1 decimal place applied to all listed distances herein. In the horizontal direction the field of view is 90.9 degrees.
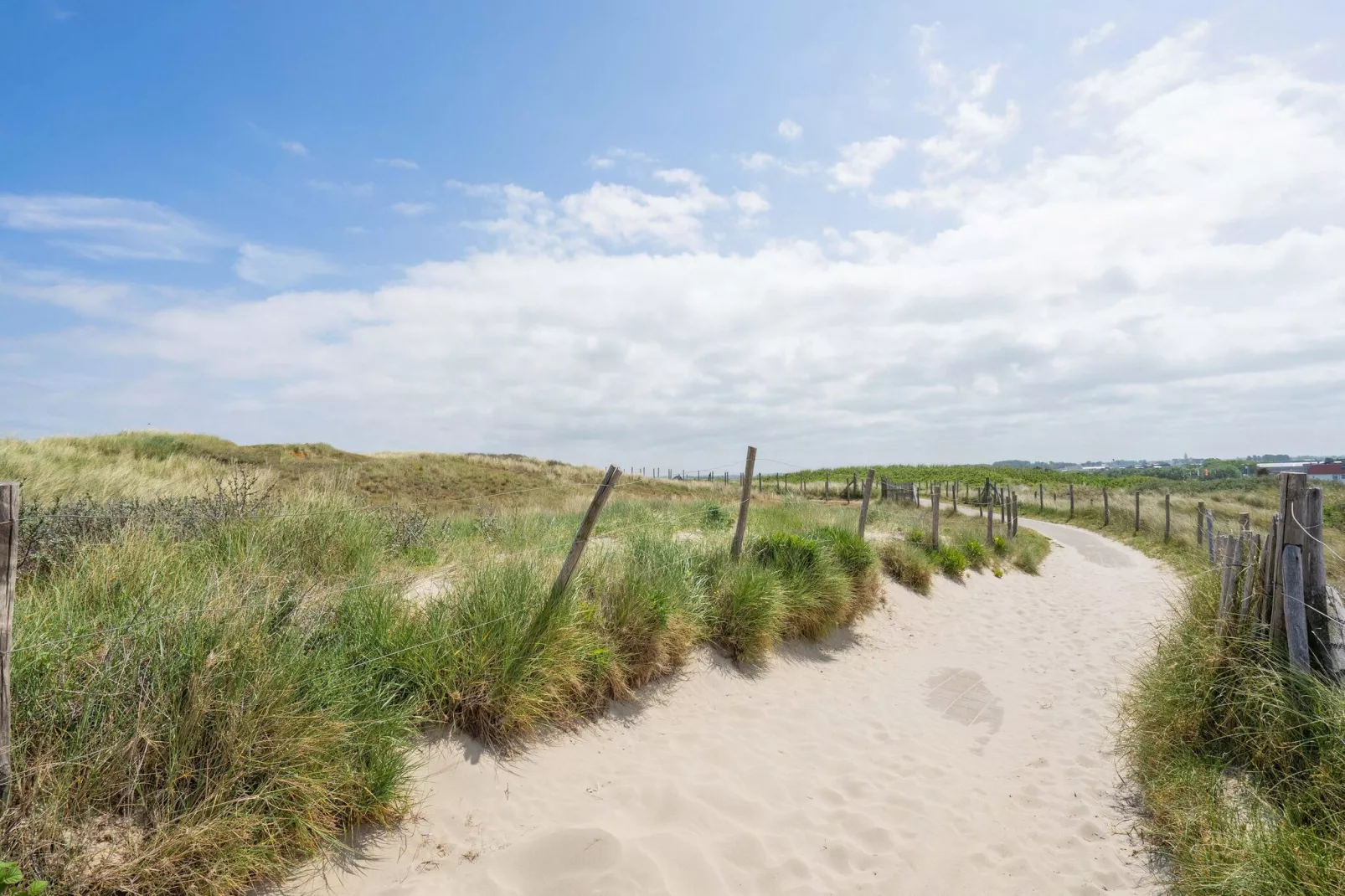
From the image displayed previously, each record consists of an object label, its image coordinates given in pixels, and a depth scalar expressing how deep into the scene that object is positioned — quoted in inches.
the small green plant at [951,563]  554.6
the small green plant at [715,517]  527.4
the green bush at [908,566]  495.5
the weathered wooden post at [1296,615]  171.5
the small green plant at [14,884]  93.1
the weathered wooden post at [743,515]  356.5
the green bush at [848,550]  413.4
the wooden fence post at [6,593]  107.3
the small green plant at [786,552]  365.7
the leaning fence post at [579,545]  228.5
